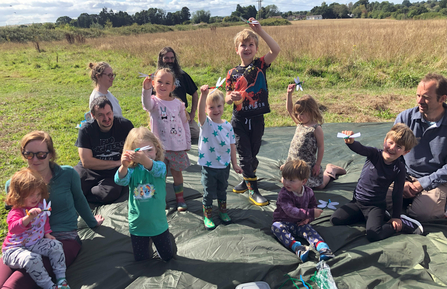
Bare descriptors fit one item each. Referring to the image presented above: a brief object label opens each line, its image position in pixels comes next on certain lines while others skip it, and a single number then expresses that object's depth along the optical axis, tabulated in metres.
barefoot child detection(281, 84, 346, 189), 3.28
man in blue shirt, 2.82
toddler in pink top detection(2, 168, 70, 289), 2.13
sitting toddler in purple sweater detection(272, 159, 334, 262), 2.53
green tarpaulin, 2.20
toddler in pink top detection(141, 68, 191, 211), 3.15
